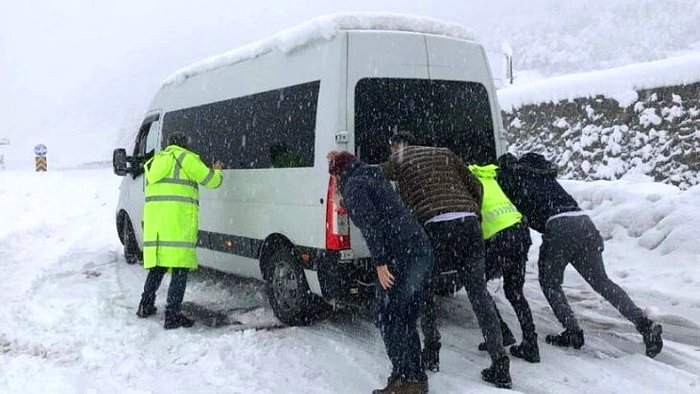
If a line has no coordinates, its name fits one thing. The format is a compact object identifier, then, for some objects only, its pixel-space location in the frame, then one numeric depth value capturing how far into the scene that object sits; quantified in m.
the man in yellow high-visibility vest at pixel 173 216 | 6.25
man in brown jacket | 4.50
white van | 5.42
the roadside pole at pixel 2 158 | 34.96
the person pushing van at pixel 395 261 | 4.20
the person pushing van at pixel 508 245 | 4.93
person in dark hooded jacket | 5.08
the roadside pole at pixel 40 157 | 27.30
